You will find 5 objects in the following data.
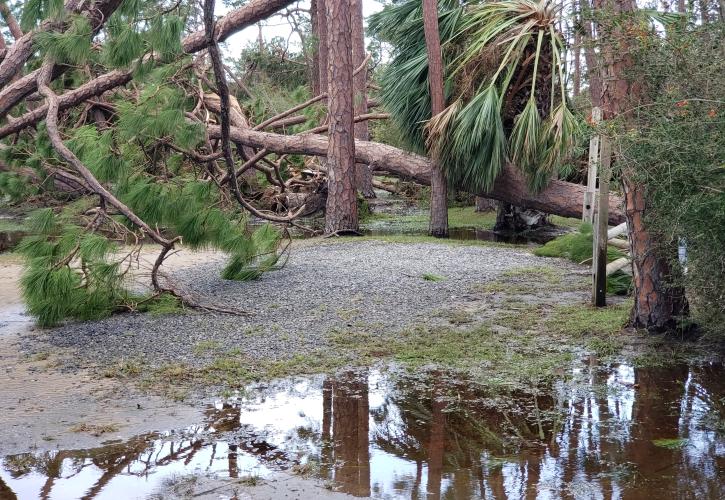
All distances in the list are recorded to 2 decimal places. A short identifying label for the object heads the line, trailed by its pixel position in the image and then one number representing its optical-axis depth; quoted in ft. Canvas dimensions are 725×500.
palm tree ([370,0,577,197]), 36.37
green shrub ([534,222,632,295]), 30.52
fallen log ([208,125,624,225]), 39.65
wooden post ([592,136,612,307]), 20.31
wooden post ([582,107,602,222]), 19.58
